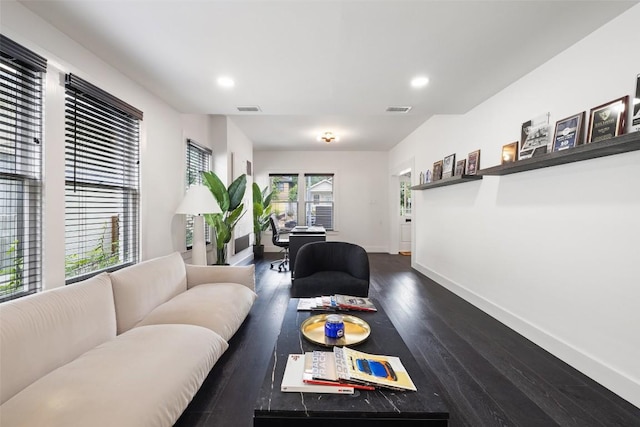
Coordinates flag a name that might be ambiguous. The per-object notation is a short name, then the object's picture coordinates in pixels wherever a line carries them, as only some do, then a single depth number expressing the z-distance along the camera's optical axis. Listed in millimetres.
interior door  7551
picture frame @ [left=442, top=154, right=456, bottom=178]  4053
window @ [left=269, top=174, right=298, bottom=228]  7578
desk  4871
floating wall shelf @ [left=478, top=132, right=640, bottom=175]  1670
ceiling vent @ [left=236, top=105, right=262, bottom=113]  3350
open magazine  1243
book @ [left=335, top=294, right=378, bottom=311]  2161
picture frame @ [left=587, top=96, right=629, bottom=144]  1844
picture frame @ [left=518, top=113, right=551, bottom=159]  2461
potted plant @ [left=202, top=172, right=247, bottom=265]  3895
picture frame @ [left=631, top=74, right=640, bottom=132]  1734
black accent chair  3150
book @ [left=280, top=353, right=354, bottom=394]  1210
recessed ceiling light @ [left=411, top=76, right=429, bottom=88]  2674
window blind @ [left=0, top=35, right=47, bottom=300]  1701
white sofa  1117
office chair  5470
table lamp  3221
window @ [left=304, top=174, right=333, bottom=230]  7613
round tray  1633
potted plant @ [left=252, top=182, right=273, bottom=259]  6325
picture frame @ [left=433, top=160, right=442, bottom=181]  4457
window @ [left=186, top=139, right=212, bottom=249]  4004
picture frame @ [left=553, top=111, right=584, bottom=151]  2131
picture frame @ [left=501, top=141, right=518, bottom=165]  2818
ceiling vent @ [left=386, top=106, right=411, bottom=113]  3414
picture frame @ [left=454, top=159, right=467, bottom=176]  3764
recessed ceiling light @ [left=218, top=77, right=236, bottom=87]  2664
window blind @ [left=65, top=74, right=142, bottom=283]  2154
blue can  1670
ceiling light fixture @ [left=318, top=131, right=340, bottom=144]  5629
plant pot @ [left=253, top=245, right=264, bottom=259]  6695
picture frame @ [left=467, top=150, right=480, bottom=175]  3462
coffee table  1100
